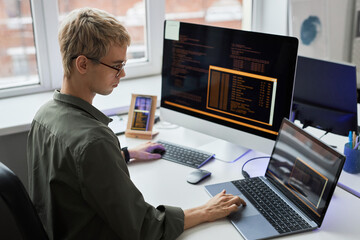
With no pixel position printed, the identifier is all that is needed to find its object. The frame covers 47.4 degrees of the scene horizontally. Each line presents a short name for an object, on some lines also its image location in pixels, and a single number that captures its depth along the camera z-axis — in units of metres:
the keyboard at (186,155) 1.64
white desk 1.20
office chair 1.02
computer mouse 1.49
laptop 1.20
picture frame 1.89
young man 1.09
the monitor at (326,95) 1.60
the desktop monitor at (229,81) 1.52
